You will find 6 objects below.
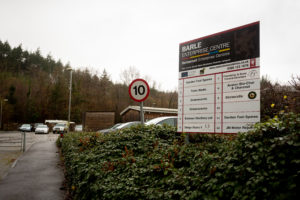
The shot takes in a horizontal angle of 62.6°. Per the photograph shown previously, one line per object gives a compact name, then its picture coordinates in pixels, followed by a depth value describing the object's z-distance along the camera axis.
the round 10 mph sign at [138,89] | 7.09
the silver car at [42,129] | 38.47
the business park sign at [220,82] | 4.94
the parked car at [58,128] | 41.14
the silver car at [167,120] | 10.85
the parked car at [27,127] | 44.74
